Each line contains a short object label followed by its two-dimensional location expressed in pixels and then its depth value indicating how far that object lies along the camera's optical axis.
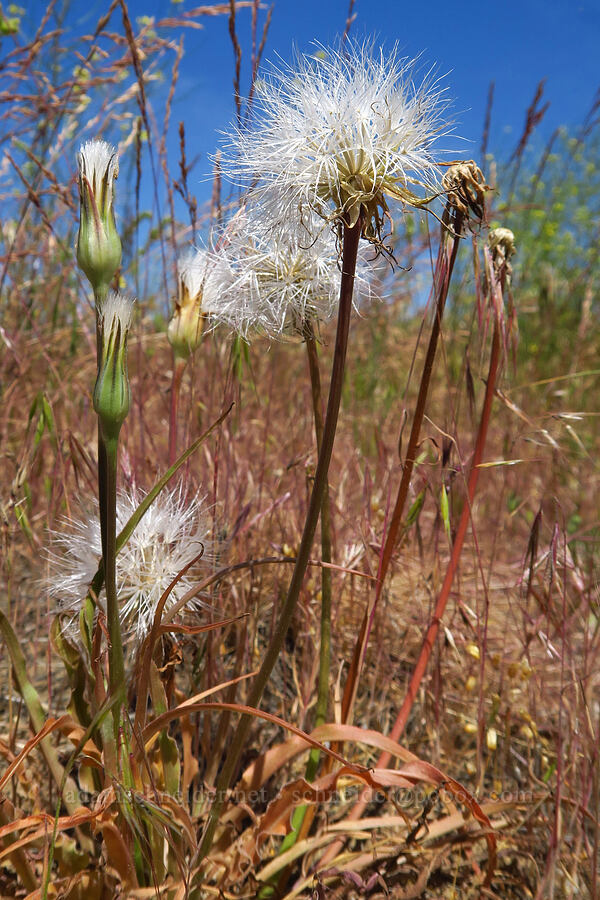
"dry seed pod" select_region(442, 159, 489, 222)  0.18
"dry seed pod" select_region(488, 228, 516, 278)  0.23
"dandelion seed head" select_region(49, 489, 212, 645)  0.21
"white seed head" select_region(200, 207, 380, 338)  0.21
